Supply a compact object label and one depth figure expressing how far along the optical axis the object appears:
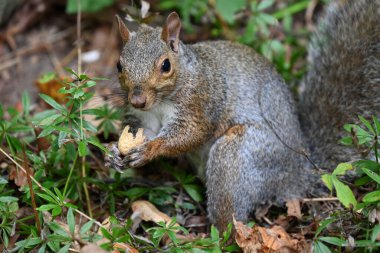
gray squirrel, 5.64
